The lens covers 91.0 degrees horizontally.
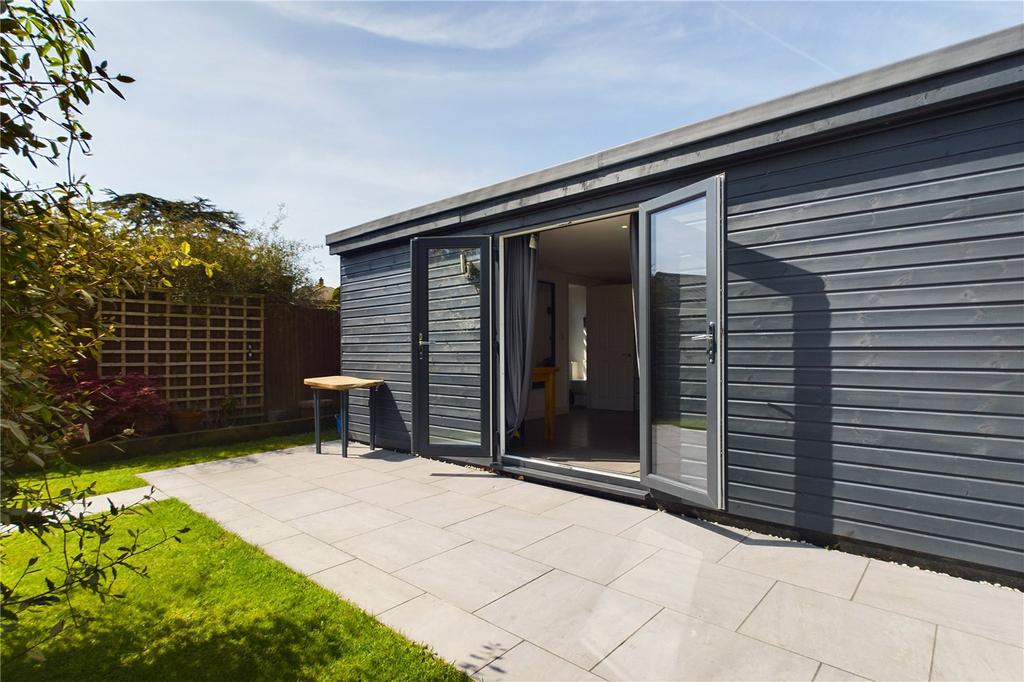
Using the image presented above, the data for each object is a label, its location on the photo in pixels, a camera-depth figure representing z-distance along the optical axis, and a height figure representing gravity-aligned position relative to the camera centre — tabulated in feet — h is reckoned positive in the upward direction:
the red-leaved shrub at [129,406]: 16.81 -2.08
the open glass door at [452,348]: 14.96 -0.08
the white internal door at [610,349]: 27.63 -0.23
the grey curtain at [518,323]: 15.71 +0.71
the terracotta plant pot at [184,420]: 19.74 -2.89
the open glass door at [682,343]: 9.45 +0.03
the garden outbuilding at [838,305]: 7.63 +0.70
